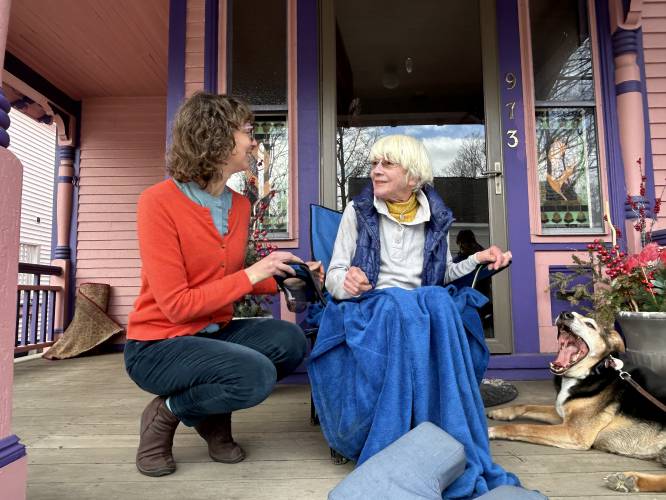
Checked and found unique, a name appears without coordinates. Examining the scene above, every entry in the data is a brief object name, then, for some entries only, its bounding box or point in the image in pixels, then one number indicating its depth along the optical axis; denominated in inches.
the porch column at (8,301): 42.6
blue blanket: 57.8
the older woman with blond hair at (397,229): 73.9
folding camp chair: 71.7
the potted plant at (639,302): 79.4
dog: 68.6
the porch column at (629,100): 123.6
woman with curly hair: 60.0
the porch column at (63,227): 218.7
